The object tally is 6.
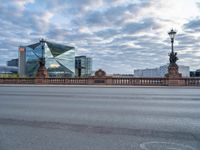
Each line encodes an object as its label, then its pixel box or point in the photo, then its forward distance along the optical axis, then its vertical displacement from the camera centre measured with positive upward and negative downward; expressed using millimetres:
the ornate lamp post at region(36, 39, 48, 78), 35812 +637
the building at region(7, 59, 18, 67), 141750 +7569
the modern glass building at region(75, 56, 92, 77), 108225 +6093
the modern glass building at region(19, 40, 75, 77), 109500 +7862
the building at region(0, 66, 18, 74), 109875 +2831
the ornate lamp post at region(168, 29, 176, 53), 28648 +4845
